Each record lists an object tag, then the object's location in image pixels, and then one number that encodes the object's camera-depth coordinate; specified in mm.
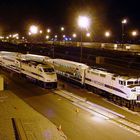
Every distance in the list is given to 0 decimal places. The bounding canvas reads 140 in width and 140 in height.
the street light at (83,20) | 54109
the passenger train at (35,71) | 48891
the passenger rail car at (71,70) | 49406
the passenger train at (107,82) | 38062
